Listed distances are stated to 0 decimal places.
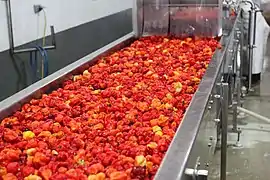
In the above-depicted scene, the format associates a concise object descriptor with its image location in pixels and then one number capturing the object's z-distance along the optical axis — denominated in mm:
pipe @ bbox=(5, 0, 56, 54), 3319
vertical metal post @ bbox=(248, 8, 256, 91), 4979
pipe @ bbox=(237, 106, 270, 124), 4174
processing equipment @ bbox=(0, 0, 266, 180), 1286
